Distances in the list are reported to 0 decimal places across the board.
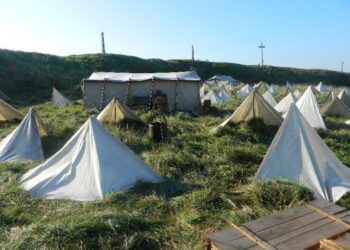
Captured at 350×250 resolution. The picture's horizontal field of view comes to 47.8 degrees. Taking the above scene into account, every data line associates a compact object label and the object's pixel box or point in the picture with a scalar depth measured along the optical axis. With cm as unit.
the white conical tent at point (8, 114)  1281
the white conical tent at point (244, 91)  2478
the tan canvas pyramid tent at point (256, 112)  1168
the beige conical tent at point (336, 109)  1574
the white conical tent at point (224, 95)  2170
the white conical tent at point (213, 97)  2088
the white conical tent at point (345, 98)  1748
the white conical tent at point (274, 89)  2779
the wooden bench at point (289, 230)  344
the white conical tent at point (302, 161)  669
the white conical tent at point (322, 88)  2756
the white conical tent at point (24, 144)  902
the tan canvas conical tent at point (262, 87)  2404
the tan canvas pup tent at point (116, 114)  1234
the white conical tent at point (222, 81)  3245
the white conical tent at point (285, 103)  1464
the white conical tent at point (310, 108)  1292
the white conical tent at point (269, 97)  1825
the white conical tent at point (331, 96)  1680
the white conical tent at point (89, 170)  666
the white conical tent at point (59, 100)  1932
